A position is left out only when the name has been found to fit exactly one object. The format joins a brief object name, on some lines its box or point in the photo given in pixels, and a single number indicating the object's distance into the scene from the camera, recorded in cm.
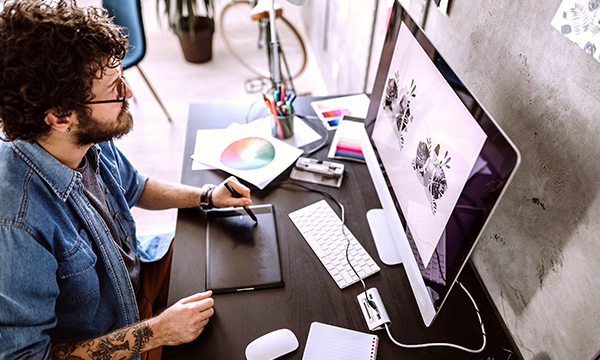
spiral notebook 80
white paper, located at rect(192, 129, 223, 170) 126
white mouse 79
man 73
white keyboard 95
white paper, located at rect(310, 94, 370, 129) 144
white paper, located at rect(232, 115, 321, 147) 134
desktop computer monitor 58
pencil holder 132
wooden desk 82
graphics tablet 93
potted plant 290
